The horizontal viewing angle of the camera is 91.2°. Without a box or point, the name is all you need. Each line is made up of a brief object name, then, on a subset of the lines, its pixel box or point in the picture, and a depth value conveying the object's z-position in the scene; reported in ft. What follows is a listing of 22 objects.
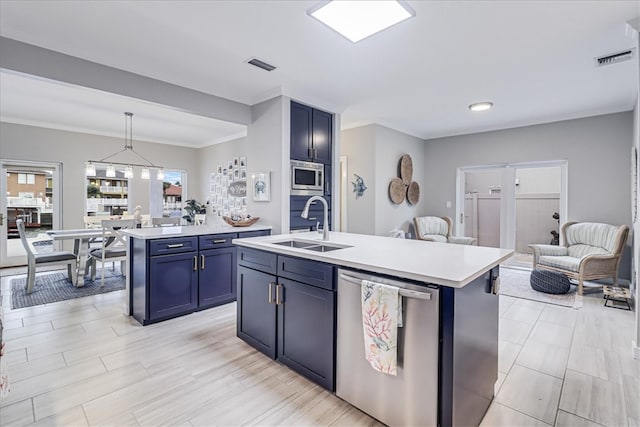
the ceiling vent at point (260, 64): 10.34
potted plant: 22.72
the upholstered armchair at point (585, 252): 13.35
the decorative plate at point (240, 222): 12.88
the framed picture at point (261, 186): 13.38
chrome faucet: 8.62
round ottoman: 13.52
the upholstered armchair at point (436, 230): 18.48
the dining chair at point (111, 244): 14.28
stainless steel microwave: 13.48
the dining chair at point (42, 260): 13.14
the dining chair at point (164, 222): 16.10
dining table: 13.89
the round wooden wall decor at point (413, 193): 20.51
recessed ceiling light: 14.63
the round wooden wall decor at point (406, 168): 19.63
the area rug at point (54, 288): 12.35
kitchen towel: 5.00
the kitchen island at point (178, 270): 10.02
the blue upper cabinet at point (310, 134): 13.44
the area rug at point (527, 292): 12.69
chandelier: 17.70
